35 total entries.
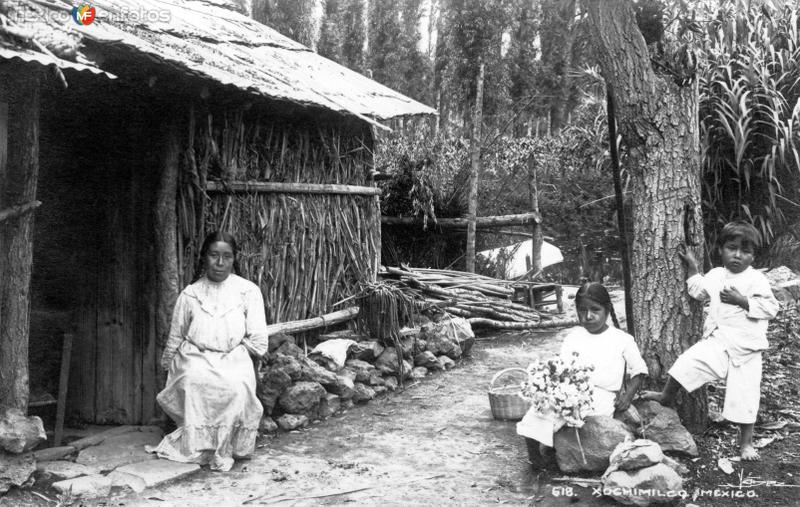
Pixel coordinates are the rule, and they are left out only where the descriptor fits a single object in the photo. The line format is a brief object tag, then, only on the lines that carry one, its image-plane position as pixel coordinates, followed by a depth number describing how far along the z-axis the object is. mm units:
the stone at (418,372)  6953
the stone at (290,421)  5262
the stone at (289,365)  5540
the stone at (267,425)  5188
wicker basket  5328
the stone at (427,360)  7184
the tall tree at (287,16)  29578
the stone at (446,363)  7307
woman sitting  4492
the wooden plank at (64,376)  4676
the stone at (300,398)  5383
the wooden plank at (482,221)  10836
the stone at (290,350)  5871
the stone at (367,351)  6513
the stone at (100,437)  4660
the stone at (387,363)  6629
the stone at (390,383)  6488
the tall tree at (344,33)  34062
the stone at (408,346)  7012
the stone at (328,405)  5656
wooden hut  3988
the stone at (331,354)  6078
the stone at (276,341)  5957
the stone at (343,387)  5840
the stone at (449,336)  7511
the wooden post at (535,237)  10867
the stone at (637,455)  3568
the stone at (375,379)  6347
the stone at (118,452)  4340
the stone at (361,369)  6248
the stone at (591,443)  3895
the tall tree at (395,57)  34188
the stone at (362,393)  6066
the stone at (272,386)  5320
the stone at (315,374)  5656
